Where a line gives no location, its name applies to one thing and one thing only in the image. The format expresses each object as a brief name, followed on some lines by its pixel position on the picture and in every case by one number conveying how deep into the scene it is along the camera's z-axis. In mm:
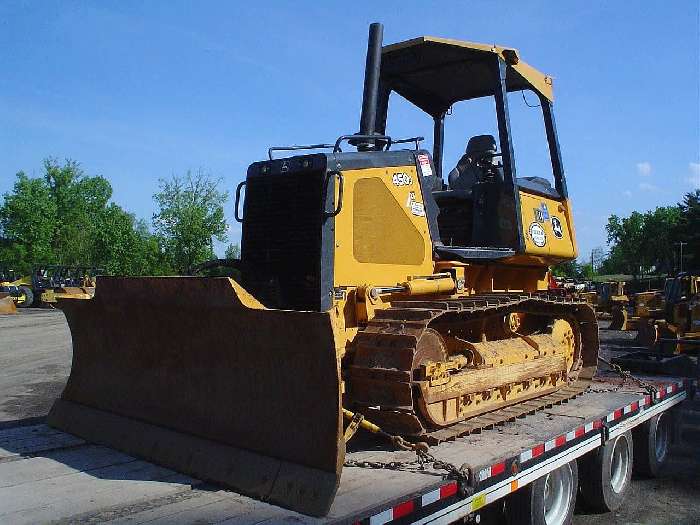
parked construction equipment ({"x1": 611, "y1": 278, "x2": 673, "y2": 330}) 21797
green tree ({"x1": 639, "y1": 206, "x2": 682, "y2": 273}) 72125
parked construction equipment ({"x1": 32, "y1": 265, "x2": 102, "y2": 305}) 34159
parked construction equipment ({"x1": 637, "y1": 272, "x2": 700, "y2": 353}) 17089
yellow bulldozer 3996
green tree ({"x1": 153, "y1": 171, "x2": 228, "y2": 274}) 33531
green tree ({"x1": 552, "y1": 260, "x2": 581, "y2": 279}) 81369
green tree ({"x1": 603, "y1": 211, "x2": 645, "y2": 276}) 77625
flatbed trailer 3490
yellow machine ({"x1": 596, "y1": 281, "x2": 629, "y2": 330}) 23953
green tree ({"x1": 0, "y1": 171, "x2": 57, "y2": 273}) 50719
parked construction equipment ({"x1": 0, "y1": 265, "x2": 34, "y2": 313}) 33781
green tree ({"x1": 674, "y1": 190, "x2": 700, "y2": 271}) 50312
